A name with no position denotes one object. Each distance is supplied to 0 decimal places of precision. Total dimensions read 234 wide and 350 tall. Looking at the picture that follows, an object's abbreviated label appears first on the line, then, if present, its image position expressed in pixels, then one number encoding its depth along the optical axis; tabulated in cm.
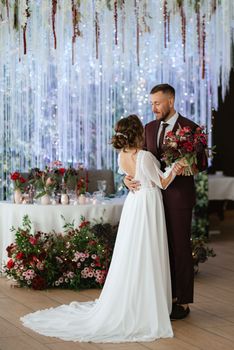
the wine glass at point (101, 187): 813
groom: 597
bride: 551
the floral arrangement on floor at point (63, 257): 723
